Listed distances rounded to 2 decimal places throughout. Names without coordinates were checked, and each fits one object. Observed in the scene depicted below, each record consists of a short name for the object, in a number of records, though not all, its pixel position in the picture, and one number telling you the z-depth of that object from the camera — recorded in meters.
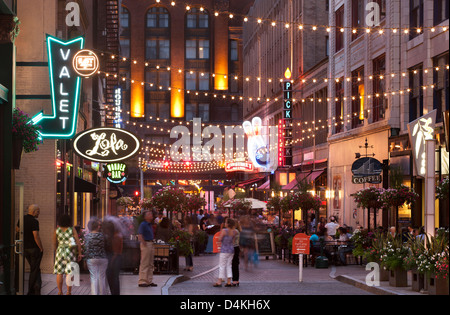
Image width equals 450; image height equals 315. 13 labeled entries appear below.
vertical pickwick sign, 55.16
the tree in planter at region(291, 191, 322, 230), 34.25
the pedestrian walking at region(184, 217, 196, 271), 26.30
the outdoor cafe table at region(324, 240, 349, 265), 29.33
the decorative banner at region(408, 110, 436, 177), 24.63
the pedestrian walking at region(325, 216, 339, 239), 33.28
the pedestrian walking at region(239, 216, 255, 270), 27.52
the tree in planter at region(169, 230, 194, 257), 25.50
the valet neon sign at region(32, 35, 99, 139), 22.03
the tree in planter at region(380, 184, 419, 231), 28.50
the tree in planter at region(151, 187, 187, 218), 37.53
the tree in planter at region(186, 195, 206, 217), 39.12
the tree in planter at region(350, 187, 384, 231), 29.81
